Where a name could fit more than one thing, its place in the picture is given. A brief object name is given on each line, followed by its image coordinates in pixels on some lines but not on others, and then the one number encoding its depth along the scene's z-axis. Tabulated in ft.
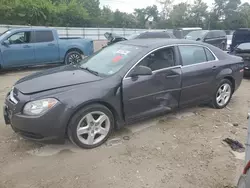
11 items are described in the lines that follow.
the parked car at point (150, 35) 32.18
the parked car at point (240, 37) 26.02
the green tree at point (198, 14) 109.50
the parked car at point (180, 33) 45.89
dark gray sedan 8.16
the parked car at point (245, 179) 4.41
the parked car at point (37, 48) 21.95
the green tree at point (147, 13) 113.77
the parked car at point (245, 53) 20.12
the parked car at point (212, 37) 37.47
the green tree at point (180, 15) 106.59
